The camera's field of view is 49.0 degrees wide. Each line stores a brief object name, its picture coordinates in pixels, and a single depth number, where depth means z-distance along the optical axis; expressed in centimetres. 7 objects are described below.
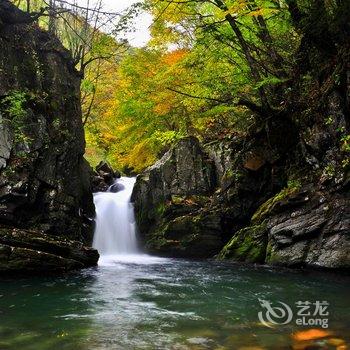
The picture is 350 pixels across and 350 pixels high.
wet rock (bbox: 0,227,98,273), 1009
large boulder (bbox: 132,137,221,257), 1491
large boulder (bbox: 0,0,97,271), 1206
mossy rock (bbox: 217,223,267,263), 1253
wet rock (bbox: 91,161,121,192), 2155
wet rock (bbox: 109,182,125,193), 2130
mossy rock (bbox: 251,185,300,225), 1229
